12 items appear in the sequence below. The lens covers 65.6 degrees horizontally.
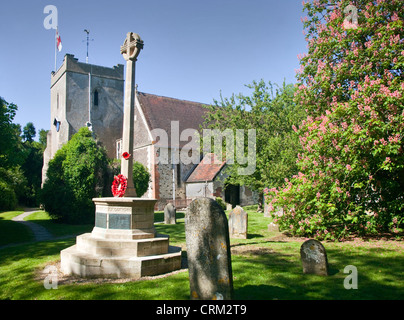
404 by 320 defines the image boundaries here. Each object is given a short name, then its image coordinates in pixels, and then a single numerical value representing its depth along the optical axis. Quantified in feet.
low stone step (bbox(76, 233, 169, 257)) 23.15
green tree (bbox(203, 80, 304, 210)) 59.52
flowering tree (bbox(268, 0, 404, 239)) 31.12
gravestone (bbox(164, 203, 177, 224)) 56.34
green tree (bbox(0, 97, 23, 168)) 47.70
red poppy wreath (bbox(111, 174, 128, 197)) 25.41
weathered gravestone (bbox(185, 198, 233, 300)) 14.55
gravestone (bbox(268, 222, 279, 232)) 44.72
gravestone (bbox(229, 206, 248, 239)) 40.47
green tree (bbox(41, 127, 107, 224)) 61.11
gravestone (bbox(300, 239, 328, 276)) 21.68
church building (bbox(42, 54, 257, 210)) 89.61
